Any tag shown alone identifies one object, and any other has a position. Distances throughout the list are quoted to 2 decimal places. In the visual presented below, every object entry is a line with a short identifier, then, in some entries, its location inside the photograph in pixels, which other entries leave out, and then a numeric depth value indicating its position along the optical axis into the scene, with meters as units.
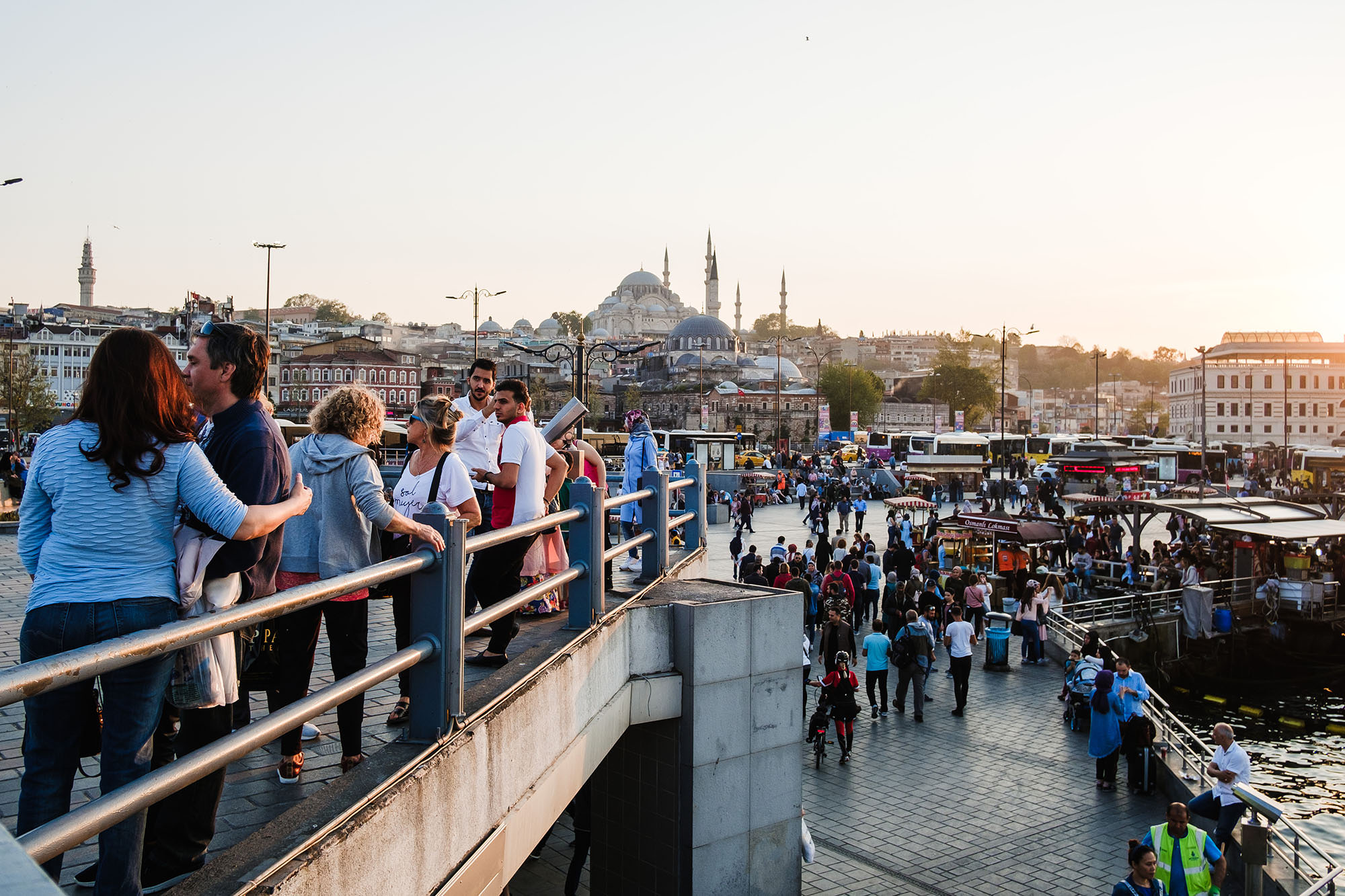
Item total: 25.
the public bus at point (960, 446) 58.22
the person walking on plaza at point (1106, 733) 11.16
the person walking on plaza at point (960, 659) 13.73
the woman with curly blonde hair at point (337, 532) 3.80
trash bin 16.27
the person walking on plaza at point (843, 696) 11.74
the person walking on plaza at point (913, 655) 13.35
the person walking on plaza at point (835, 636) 12.64
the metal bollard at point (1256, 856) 8.59
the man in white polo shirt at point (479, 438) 5.82
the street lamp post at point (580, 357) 20.17
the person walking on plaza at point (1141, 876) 6.86
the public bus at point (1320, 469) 46.94
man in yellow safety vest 7.41
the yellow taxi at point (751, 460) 55.69
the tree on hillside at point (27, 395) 45.28
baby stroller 12.68
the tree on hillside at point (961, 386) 120.56
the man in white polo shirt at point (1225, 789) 9.31
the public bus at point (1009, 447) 63.38
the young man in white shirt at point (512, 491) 5.12
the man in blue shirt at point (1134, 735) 11.12
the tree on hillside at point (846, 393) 109.75
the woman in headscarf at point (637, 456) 9.89
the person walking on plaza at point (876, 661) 13.32
